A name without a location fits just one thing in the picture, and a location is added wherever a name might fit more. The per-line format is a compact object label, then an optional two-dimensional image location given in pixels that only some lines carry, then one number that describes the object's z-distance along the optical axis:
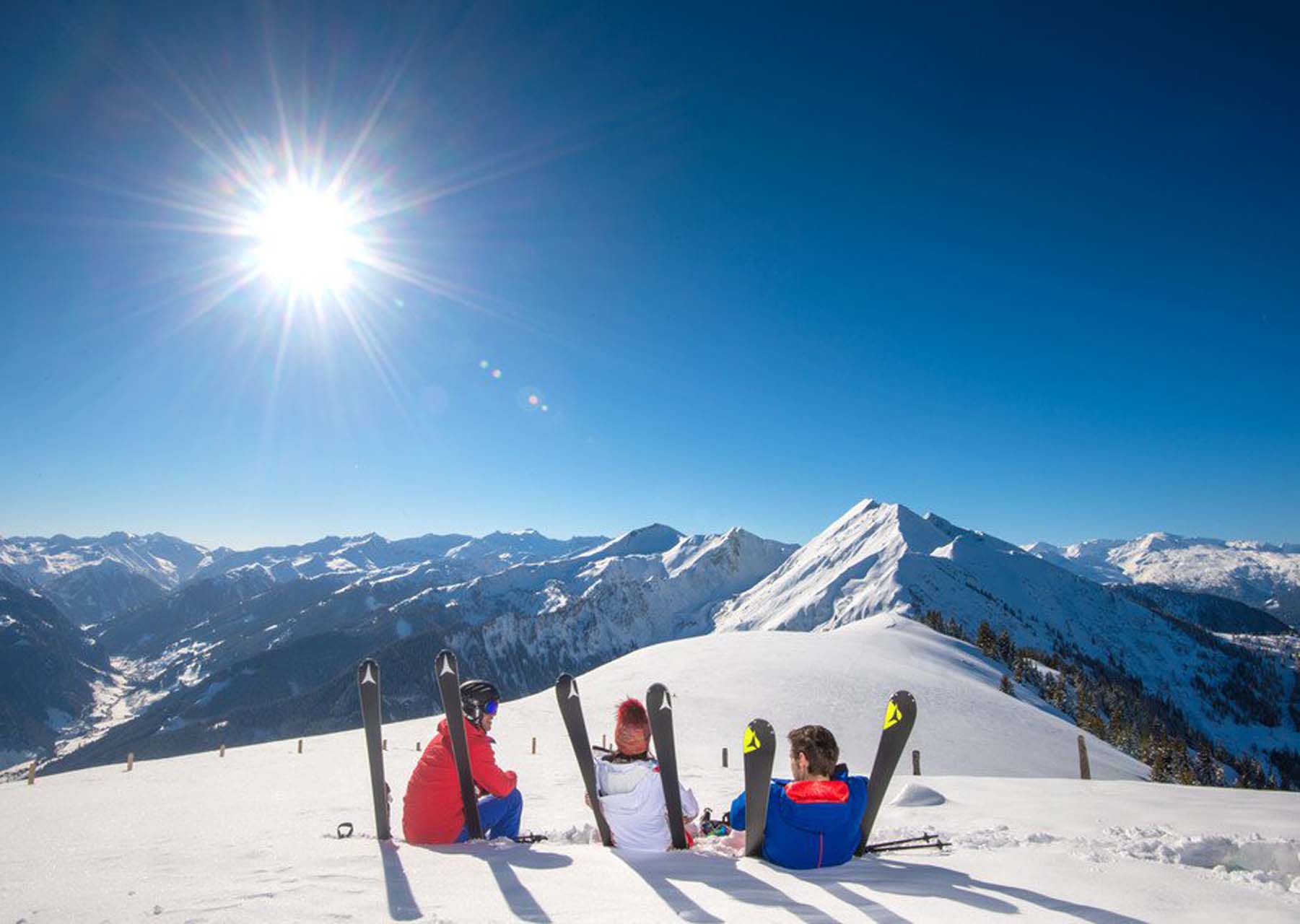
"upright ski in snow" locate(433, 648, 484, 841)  7.67
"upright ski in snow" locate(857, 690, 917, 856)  7.64
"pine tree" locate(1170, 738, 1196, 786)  57.13
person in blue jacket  6.71
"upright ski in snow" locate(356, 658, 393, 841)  8.41
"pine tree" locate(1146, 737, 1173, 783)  41.26
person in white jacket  7.45
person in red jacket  7.87
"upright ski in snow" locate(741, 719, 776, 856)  6.65
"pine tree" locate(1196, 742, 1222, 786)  74.50
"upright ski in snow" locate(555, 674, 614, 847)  7.78
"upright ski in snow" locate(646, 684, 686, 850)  7.33
